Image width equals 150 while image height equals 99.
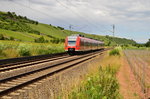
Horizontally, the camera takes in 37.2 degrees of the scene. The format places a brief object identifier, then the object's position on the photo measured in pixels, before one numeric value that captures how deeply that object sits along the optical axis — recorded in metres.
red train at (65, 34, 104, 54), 30.98
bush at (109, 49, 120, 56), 32.08
